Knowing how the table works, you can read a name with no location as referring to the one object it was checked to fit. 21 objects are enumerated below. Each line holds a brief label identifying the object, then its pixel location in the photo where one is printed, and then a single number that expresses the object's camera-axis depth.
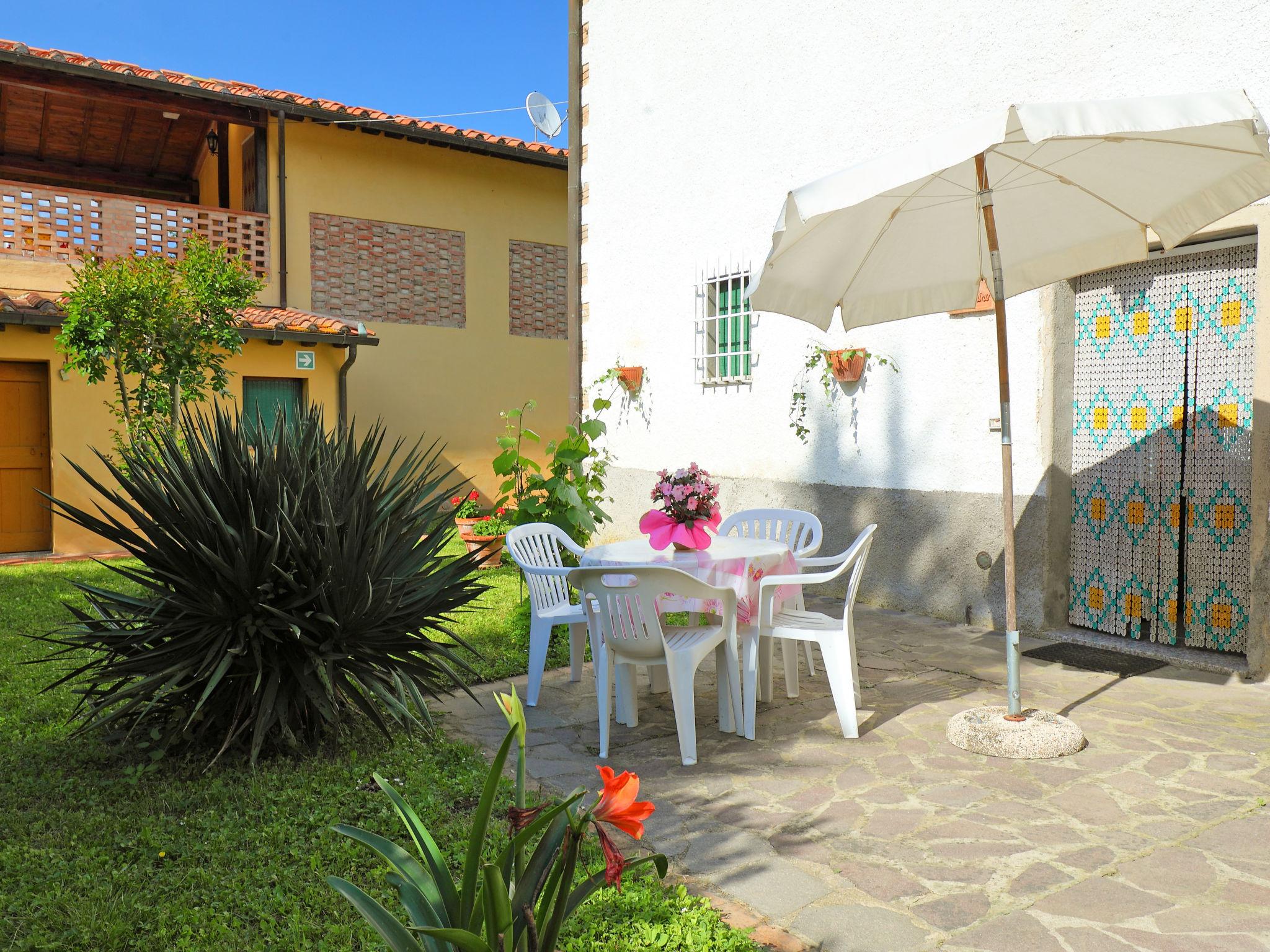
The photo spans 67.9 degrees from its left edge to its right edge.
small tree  8.20
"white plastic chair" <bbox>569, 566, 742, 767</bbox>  3.95
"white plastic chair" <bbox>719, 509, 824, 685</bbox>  5.07
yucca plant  3.77
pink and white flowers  4.57
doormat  5.38
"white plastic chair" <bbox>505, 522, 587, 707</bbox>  4.88
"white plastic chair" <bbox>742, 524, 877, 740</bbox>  4.17
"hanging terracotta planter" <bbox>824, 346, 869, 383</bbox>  7.36
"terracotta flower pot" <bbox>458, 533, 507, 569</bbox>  9.17
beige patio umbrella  3.34
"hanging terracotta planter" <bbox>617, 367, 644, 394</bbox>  9.86
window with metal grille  8.65
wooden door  10.96
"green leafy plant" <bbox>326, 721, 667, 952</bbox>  1.58
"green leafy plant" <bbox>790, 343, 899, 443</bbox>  7.36
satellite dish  14.83
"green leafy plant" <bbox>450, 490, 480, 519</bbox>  9.74
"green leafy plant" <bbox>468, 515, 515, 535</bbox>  6.98
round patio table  4.23
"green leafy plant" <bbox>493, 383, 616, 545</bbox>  6.32
